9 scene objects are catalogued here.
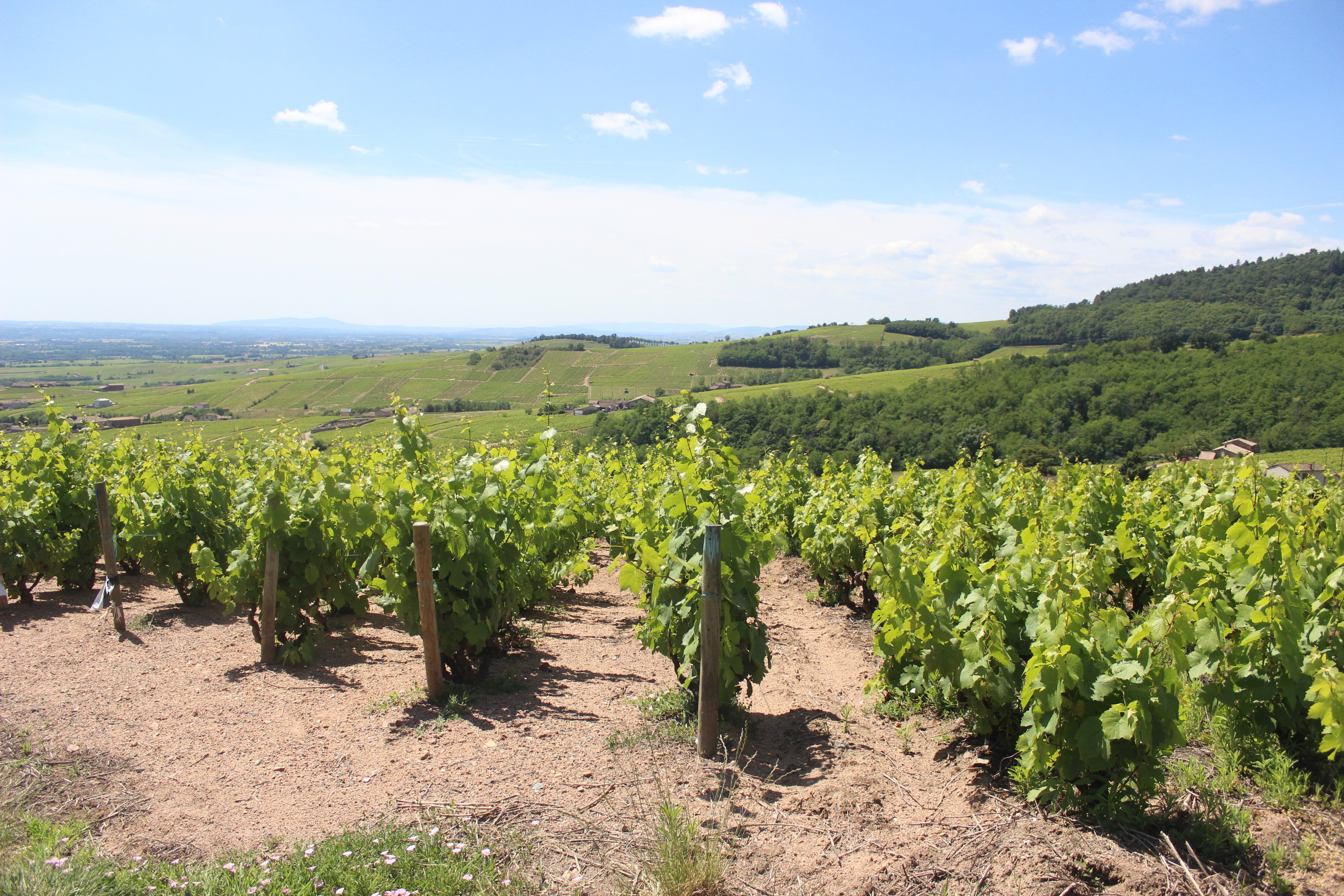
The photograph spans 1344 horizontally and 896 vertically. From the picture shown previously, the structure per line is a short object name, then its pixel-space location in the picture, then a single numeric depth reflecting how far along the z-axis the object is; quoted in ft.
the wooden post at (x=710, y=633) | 13.24
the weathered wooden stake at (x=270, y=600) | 18.20
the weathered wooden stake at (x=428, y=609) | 15.74
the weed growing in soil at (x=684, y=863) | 9.88
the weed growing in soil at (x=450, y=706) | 15.51
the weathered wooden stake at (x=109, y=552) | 20.31
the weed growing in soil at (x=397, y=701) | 16.58
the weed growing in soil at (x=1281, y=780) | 11.59
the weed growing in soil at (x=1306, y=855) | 10.07
